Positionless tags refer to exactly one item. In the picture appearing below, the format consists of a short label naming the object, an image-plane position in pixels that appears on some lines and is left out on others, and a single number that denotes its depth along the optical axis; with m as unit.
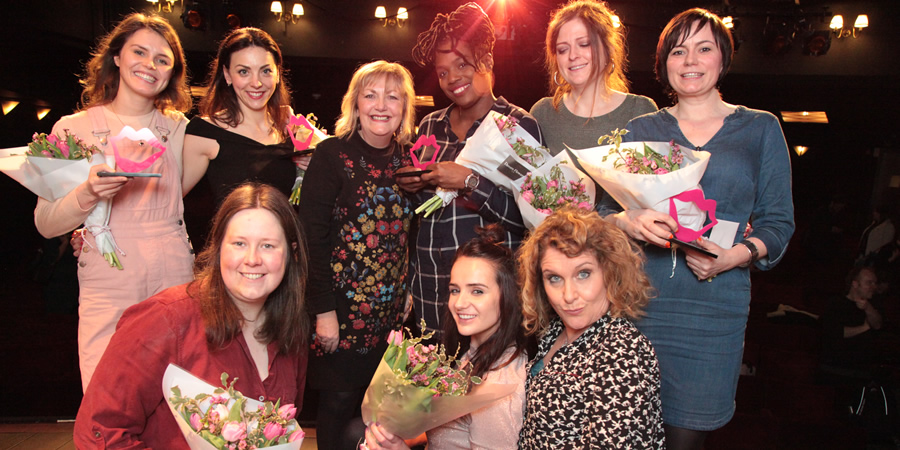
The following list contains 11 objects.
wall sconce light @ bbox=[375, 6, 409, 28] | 7.54
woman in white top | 1.77
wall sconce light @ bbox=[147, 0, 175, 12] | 7.02
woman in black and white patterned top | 1.46
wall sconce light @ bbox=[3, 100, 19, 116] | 5.51
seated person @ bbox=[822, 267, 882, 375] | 3.73
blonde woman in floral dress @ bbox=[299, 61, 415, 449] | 2.19
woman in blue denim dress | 1.74
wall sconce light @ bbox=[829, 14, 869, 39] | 6.85
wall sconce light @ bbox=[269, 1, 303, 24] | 7.24
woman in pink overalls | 2.12
